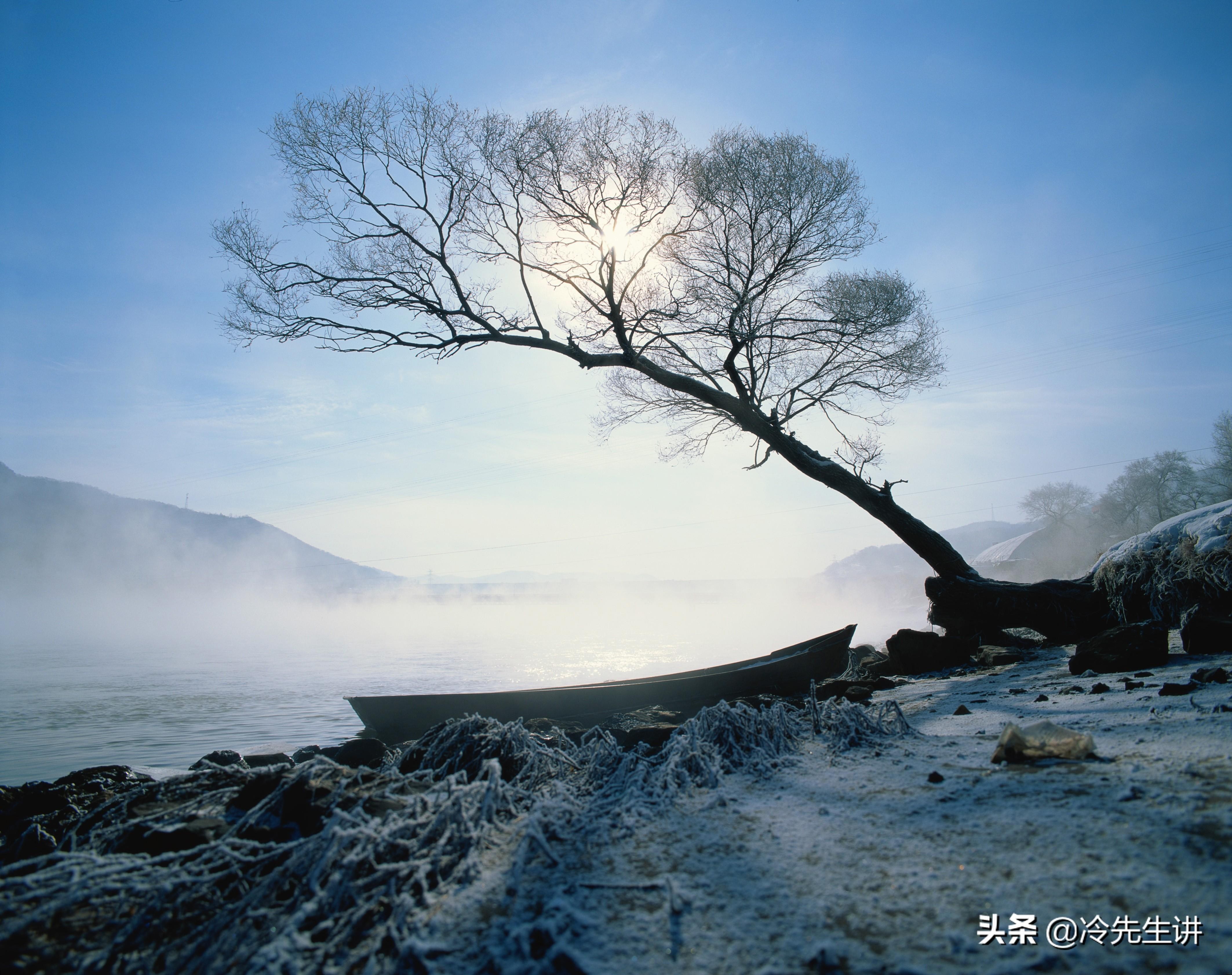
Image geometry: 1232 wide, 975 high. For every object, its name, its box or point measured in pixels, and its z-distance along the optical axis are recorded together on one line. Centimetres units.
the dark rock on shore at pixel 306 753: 520
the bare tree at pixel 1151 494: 4550
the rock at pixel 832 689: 555
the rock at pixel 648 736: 374
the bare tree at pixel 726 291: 934
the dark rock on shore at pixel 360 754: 505
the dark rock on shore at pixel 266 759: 599
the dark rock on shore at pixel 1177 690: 353
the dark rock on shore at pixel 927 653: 784
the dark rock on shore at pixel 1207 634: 517
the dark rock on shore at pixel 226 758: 513
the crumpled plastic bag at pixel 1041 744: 246
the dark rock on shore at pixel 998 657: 717
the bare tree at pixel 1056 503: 6094
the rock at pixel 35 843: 289
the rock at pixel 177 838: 199
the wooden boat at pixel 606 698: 673
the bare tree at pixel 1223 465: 4091
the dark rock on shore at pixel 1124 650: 496
